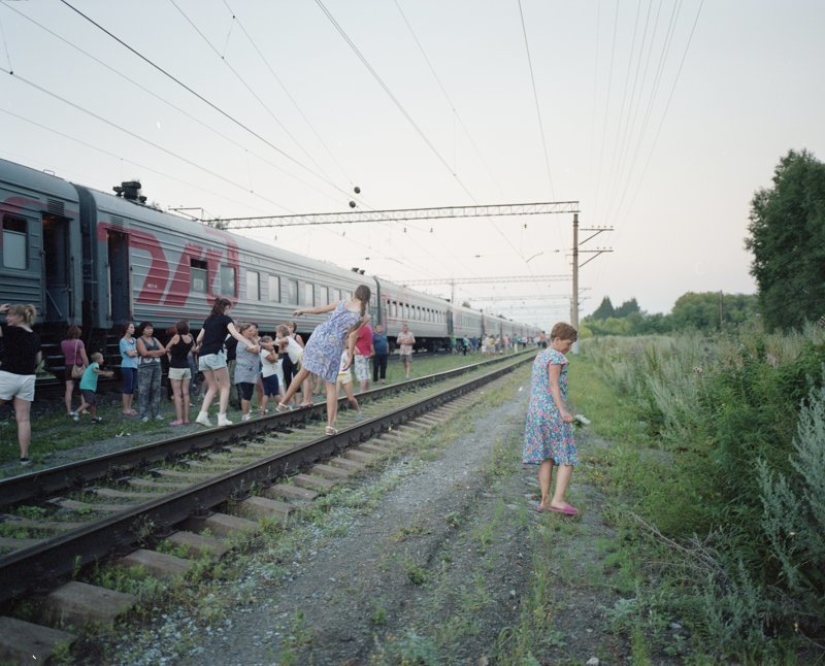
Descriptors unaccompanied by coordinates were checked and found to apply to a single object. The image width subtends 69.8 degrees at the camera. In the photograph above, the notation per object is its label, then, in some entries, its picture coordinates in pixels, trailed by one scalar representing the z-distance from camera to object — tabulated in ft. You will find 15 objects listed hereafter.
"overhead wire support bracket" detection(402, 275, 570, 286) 191.01
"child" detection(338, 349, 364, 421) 35.79
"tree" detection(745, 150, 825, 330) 120.67
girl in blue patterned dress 25.61
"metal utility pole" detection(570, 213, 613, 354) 106.38
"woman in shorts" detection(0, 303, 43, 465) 21.29
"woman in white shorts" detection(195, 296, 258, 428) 28.86
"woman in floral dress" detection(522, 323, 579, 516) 17.30
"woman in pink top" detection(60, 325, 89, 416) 33.88
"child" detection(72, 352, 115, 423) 32.89
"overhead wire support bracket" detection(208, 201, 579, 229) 92.22
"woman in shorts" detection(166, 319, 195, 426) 31.24
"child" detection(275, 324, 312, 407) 35.91
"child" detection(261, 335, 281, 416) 33.99
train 34.14
